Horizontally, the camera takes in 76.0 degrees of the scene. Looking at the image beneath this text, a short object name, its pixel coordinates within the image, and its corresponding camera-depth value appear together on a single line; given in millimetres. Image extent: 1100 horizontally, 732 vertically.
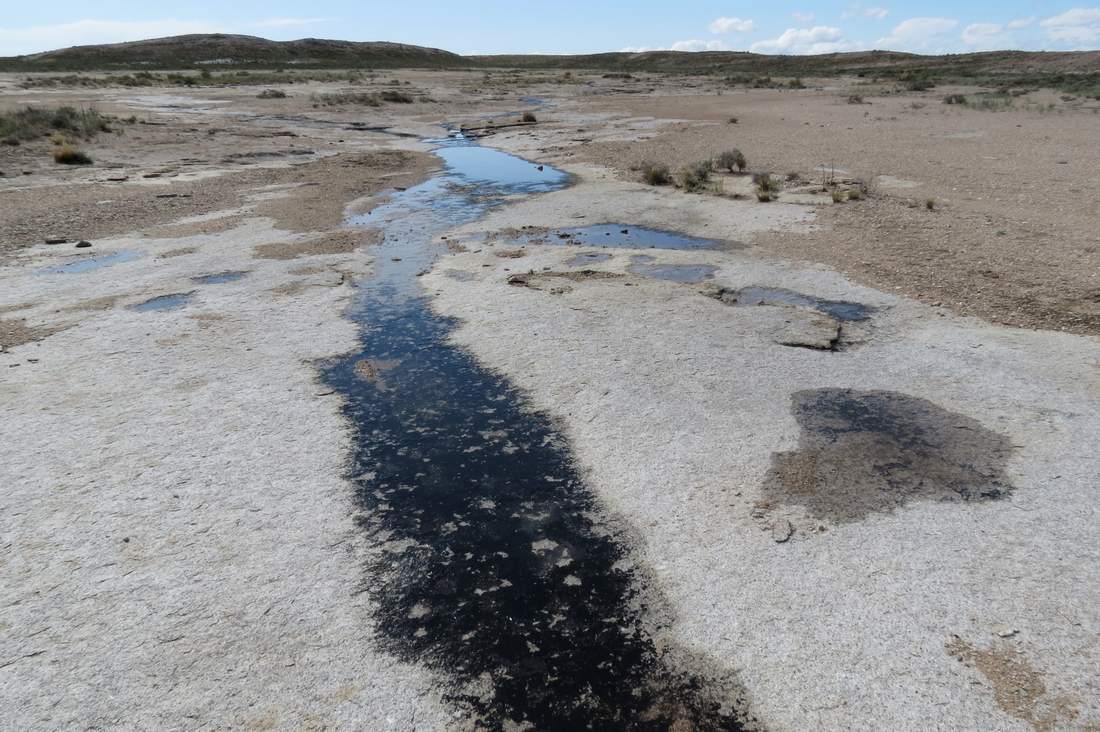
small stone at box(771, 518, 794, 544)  4055
